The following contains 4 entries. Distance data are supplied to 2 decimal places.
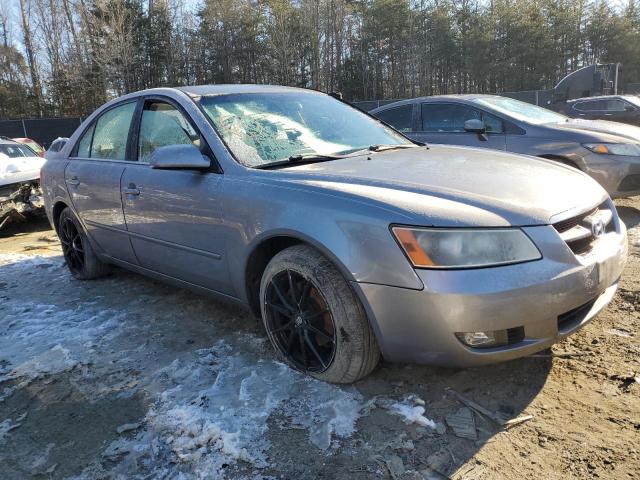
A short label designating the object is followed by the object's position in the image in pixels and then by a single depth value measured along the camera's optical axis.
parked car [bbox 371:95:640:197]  5.43
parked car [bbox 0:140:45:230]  7.32
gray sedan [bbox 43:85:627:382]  2.08
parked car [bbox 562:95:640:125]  11.17
